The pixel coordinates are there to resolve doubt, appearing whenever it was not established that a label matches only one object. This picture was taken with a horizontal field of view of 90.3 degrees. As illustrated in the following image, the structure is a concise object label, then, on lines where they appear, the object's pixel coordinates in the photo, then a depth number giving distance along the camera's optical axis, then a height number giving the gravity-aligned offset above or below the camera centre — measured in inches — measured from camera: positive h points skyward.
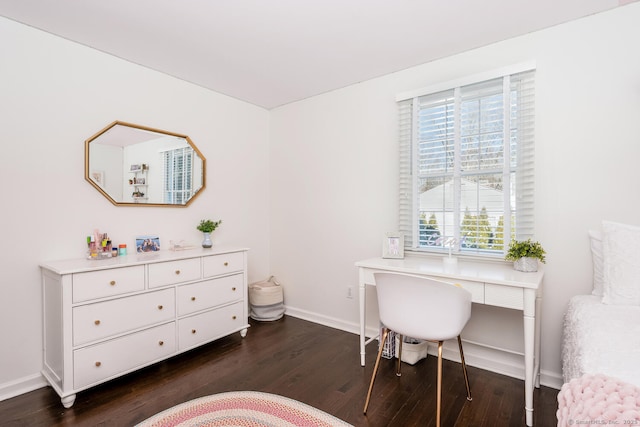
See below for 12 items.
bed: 35.2 -21.1
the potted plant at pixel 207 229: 122.0 -7.5
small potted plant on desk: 81.6 -12.0
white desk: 70.2 -18.3
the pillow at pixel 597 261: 77.4 -13.2
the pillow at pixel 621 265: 67.2 -12.4
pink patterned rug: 70.6 -47.4
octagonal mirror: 100.3 +15.3
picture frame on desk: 106.3 -12.2
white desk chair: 67.1 -21.7
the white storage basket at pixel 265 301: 136.1 -39.6
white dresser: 77.8 -28.9
